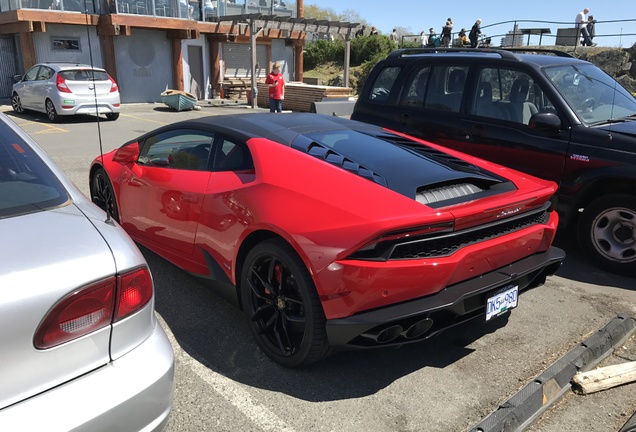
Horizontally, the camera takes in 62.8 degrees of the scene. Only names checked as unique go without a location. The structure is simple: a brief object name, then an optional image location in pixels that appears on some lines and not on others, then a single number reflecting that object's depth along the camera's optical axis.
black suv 4.75
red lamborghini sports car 2.70
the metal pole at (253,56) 20.16
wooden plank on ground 3.11
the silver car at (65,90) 14.55
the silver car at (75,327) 1.61
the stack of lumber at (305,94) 19.34
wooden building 19.39
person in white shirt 27.00
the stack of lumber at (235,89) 24.84
